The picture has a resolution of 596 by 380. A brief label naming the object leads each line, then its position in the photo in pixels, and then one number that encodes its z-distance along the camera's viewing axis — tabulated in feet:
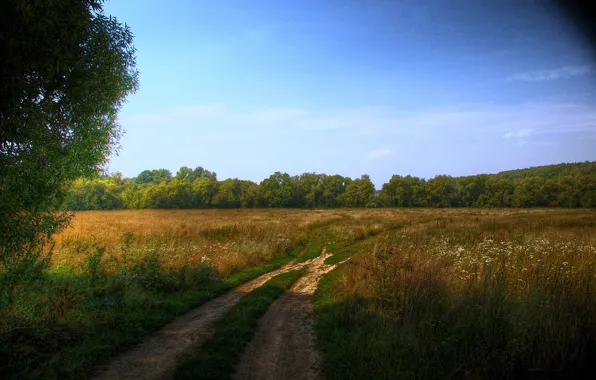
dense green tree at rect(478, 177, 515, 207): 329.48
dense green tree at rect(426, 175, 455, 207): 361.71
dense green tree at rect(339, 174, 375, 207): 372.50
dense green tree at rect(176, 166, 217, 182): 475.31
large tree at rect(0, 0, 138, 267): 16.12
